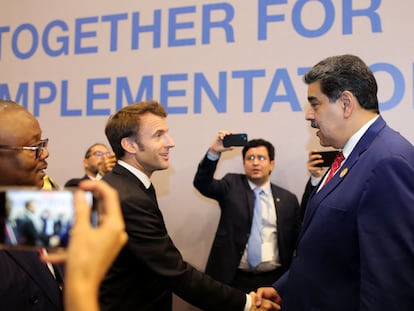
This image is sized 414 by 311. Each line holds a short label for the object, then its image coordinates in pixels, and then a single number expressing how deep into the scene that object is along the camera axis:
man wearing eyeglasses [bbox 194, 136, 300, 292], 3.79
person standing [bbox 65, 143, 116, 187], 4.45
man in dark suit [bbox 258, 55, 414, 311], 1.61
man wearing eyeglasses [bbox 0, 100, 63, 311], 1.40
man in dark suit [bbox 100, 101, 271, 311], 2.10
